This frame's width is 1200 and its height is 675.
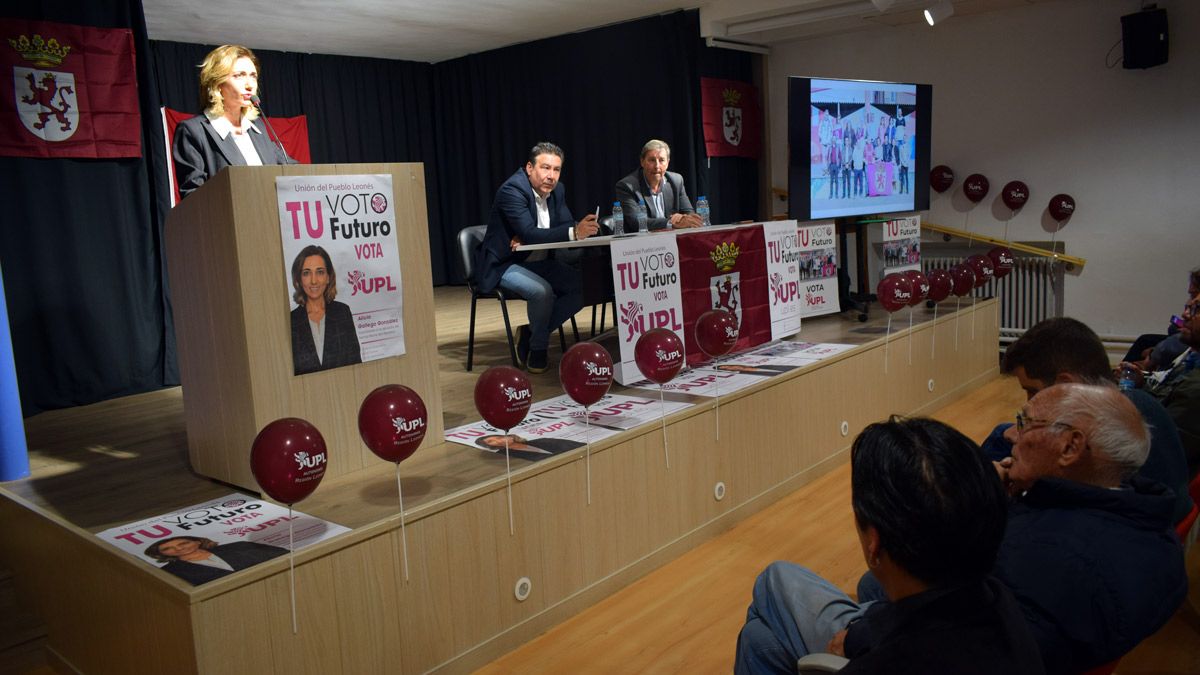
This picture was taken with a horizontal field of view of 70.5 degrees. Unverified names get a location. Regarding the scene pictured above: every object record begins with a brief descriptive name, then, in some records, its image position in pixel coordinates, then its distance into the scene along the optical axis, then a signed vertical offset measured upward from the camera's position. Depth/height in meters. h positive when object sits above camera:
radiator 6.45 -0.65
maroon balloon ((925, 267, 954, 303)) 4.63 -0.38
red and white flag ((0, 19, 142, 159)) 4.18 +0.87
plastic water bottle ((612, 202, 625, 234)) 3.84 +0.05
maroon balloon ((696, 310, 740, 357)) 3.21 -0.40
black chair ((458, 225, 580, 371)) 4.33 -0.16
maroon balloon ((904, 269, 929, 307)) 4.30 -0.36
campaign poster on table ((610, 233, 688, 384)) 3.29 -0.23
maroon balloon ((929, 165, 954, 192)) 6.73 +0.28
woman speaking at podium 2.73 +0.44
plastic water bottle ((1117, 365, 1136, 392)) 2.94 -0.64
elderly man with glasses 1.31 -0.53
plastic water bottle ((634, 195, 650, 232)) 4.08 +0.06
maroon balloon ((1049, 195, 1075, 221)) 6.21 +0.00
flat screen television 4.78 +0.43
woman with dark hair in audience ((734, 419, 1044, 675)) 1.01 -0.43
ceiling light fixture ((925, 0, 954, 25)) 5.48 +1.30
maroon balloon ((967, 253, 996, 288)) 5.04 -0.33
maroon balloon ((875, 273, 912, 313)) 4.19 -0.37
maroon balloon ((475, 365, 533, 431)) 2.39 -0.44
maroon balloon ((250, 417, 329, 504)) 1.87 -0.46
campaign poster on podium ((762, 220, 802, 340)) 4.15 -0.26
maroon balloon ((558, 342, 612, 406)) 2.61 -0.43
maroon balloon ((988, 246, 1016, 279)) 5.31 -0.32
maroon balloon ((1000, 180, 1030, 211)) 6.39 +0.11
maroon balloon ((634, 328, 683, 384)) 2.89 -0.43
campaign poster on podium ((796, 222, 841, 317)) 4.64 -0.28
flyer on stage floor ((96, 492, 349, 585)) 1.86 -0.67
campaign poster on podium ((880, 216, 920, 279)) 5.19 -0.18
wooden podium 2.24 -0.22
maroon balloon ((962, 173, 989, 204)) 6.58 +0.19
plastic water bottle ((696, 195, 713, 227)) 4.30 +0.09
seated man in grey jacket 4.49 +0.23
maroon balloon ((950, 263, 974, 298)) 4.81 -0.38
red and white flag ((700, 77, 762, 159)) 7.44 +0.96
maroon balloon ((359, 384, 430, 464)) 2.10 -0.44
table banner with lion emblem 3.66 -0.24
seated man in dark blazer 4.16 -0.07
